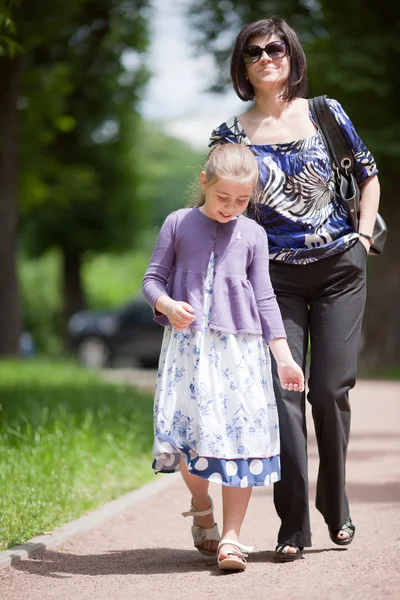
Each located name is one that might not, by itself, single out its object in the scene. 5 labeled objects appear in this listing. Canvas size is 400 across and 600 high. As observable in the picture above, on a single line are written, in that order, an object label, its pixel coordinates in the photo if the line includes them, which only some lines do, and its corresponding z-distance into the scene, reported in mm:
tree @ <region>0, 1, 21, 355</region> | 16734
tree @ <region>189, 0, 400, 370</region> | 17359
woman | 4707
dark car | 23203
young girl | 4426
